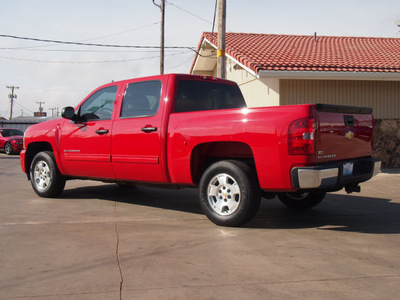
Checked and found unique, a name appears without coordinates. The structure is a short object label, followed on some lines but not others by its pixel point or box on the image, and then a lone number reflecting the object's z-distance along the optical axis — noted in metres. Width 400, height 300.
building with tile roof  12.92
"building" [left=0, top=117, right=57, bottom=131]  47.78
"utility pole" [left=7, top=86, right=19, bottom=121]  94.50
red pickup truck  5.00
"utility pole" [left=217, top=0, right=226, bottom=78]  11.91
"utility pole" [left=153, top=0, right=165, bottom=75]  28.13
